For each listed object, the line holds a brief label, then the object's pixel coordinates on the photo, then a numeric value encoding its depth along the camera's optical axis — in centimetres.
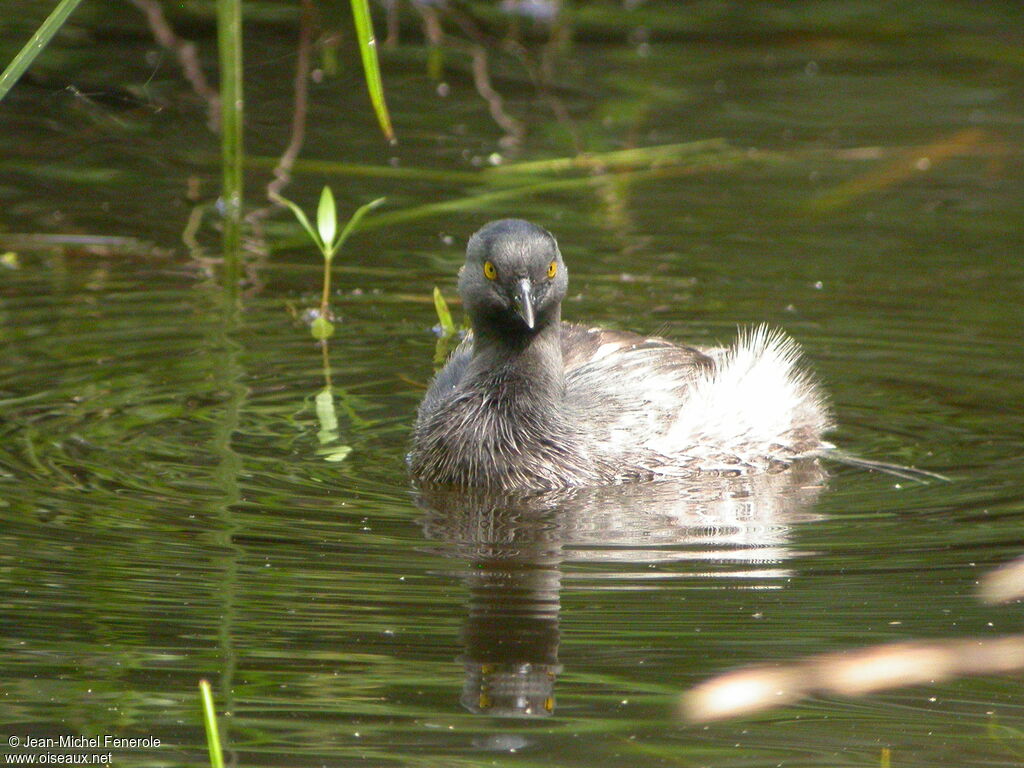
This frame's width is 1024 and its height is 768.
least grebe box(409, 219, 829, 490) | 1429
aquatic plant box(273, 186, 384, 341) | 1691
